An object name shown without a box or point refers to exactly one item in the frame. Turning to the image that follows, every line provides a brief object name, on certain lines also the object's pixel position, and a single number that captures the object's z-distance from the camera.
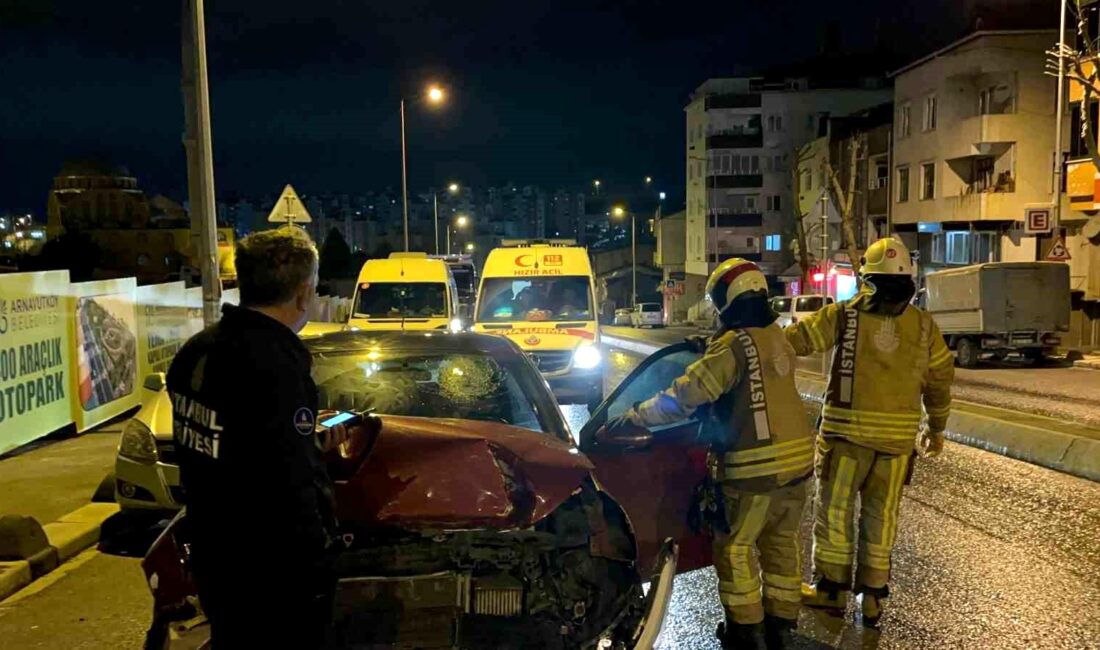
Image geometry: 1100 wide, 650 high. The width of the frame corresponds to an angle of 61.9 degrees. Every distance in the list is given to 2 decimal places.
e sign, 23.22
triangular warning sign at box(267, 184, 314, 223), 13.11
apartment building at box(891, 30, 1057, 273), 33.38
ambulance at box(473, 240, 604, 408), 12.84
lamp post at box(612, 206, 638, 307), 56.56
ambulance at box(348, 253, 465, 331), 15.90
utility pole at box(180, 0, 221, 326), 10.16
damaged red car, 3.02
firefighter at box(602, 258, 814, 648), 4.13
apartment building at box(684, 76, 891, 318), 67.00
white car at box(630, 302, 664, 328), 50.75
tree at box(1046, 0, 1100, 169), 22.64
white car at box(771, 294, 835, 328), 30.50
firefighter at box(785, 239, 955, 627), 4.72
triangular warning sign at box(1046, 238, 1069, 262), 21.81
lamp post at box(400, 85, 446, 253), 26.59
